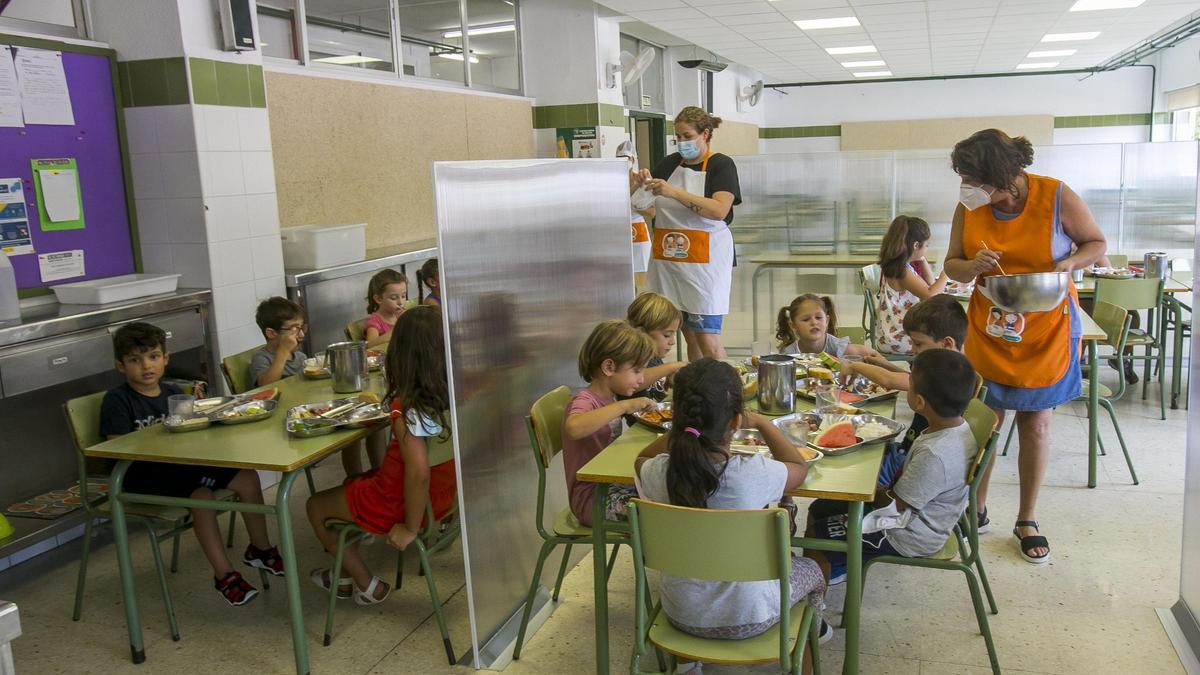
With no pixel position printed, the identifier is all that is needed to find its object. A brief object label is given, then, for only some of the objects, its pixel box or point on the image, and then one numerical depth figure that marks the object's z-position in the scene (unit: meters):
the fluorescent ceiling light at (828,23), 8.39
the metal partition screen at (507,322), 2.55
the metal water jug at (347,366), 3.14
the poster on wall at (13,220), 3.61
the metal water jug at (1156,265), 5.14
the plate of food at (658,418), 2.59
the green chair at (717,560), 1.80
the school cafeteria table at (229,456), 2.47
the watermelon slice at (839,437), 2.34
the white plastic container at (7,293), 3.42
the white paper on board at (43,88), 3.65
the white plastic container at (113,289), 3.65
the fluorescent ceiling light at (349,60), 5.59
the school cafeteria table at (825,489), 2.09
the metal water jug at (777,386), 2.67
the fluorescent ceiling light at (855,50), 10.73
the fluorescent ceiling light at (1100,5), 7.75
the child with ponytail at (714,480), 1.96
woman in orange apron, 2.93
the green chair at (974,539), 2.38
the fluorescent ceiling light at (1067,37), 9.90
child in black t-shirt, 2.94
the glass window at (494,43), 7.24
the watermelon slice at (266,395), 3.03
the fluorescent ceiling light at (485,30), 6.97
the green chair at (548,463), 2.54
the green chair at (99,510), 2.81
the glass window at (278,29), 5.00
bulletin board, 3.69
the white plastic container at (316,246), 4.56
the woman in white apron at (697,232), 3.95
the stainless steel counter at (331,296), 4.52
